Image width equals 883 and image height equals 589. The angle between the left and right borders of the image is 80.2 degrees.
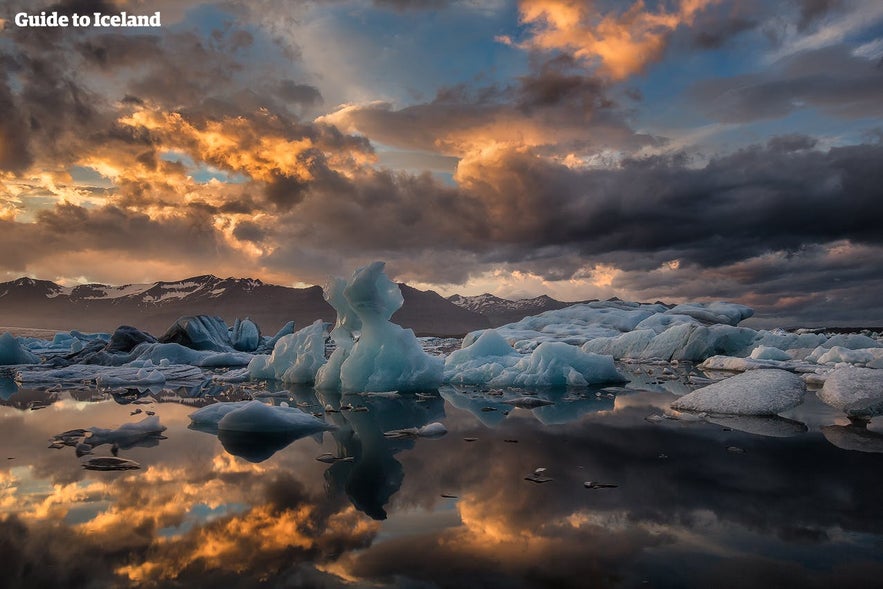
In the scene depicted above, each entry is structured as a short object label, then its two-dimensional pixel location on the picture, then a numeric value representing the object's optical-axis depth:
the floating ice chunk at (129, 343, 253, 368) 22.59
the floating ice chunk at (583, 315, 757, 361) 27.88
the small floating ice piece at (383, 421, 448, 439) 7.42
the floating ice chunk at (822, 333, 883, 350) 28.67
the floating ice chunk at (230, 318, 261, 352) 32.22
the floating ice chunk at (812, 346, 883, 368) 20.51
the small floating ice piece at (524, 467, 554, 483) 5.03
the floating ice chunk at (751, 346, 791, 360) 23.12
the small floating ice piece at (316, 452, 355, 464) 5.87
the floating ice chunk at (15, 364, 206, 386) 15.91
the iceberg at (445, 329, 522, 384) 15.30
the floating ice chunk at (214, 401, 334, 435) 7.55
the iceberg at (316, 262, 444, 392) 13.14
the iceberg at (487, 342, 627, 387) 14.27
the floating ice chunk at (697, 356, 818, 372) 19.59
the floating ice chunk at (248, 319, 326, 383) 15.45
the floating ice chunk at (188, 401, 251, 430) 8.25
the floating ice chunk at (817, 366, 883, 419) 8.86
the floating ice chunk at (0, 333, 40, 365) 23.22
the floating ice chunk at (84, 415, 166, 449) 6.94
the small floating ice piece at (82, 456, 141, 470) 5.55
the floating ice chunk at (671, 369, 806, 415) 9.07
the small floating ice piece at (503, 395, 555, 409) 10.58
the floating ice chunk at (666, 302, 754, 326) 51.38
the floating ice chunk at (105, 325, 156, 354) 25.09
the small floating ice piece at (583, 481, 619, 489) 4.84
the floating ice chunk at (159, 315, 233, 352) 27.23
